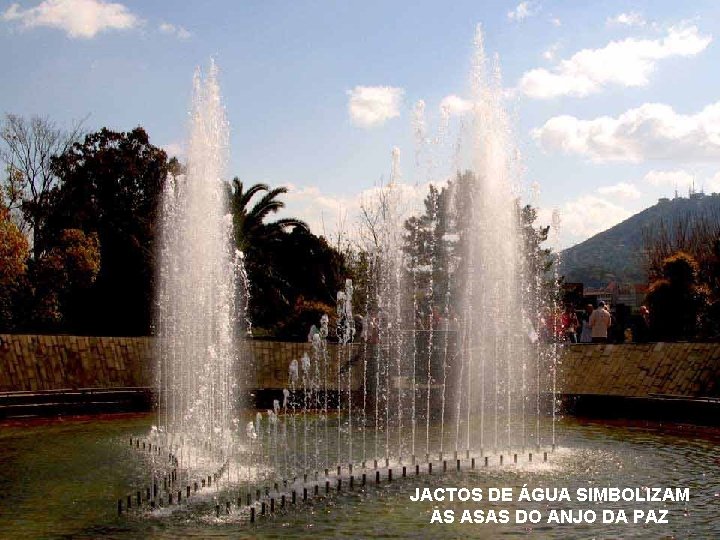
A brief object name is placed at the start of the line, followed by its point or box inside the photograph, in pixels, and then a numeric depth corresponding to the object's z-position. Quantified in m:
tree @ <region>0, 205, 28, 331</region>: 21.95
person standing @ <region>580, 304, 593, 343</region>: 20.64
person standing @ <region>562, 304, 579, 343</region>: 19.48
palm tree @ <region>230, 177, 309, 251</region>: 27.36
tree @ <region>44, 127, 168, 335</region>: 25.25
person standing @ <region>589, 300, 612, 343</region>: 17.89
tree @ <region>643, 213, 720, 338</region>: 19.45
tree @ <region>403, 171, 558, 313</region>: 29.35
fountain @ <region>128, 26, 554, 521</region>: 9.35
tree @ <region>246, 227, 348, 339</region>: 23.98
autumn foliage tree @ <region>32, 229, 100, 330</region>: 23.92
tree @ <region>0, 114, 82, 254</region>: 30.89
